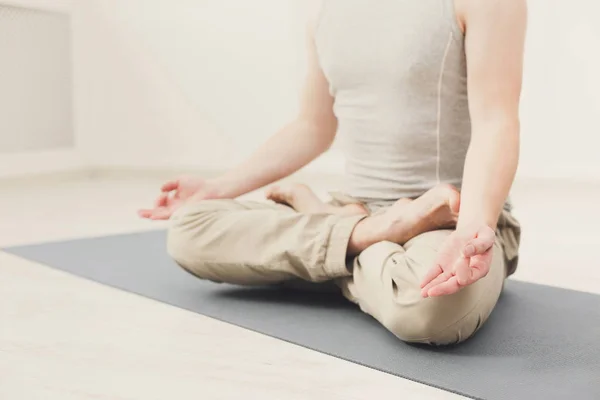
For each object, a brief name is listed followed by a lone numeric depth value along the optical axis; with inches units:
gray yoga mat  96.2
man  102.6
